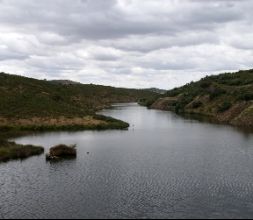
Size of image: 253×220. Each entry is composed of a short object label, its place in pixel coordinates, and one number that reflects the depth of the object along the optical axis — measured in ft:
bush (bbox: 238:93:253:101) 336.28
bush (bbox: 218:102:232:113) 346.02
